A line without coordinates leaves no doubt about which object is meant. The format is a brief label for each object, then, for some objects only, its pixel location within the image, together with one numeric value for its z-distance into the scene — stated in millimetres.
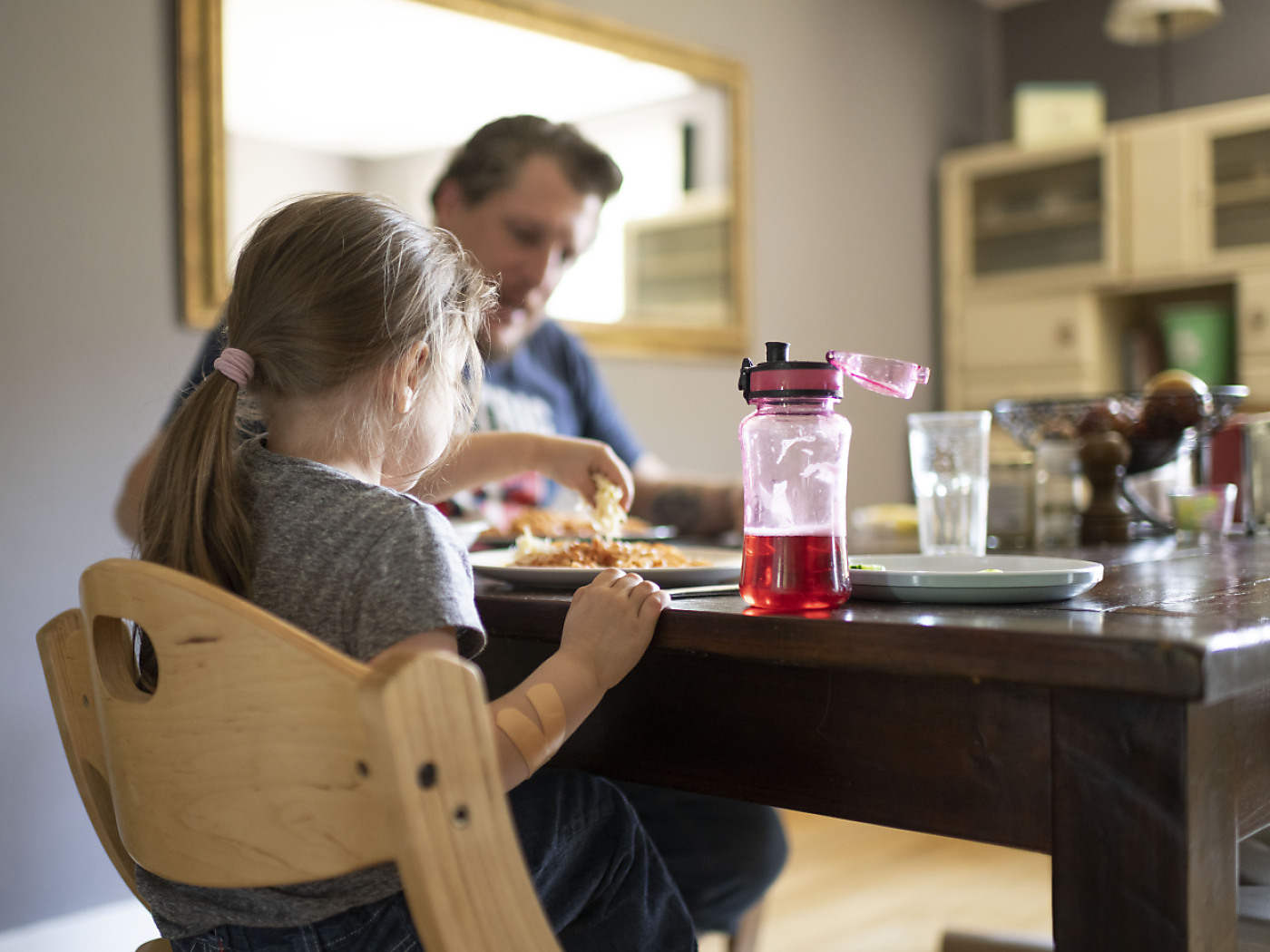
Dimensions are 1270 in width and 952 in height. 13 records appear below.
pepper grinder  1438
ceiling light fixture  3359
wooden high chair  506
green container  3582
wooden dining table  587
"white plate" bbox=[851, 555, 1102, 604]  744
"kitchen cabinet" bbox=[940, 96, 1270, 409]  3480
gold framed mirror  2254
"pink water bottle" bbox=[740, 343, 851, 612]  752
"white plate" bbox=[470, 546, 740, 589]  929
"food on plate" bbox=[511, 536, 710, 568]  997
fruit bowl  1501
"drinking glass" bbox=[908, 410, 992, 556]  1223
